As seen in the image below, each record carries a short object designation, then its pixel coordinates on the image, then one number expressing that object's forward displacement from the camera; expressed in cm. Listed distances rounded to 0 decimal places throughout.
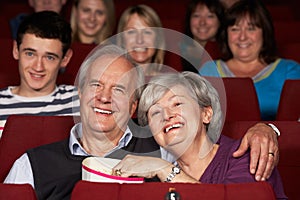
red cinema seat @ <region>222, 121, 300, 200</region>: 263
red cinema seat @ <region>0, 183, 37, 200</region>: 196
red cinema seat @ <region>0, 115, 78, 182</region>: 266
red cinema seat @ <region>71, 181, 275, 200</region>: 195
